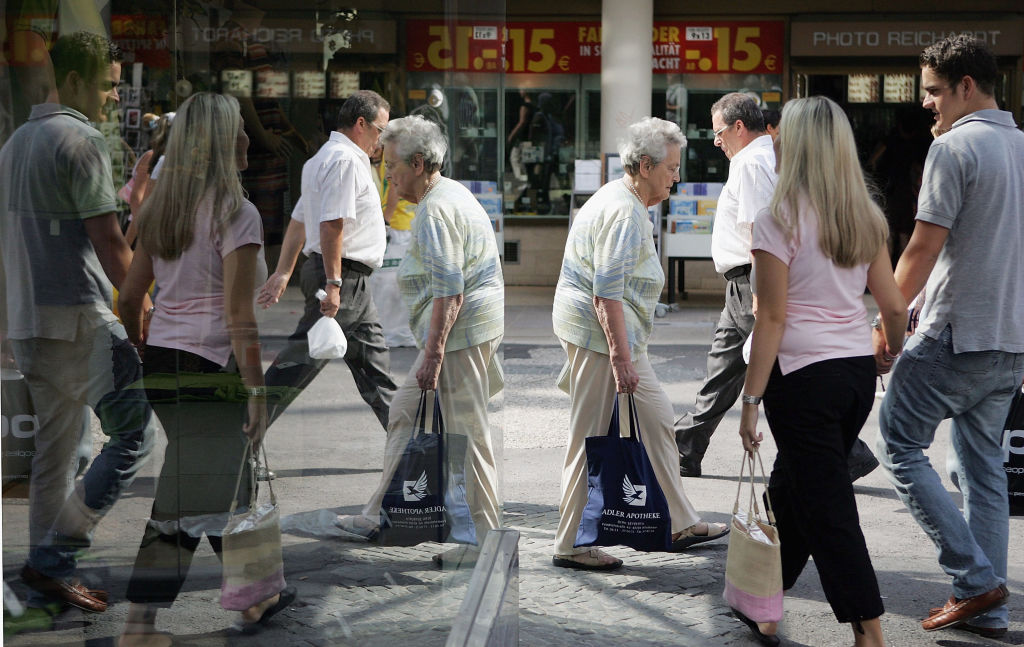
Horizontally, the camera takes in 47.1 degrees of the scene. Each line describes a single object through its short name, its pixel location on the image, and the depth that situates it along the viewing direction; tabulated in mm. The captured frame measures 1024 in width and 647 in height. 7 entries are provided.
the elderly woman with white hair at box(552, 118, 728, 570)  4555
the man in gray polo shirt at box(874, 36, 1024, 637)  3920
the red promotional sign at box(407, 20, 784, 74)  15906
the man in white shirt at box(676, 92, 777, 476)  5496
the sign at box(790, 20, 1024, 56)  15422
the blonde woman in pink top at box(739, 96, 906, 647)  3658
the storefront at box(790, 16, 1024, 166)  15477
